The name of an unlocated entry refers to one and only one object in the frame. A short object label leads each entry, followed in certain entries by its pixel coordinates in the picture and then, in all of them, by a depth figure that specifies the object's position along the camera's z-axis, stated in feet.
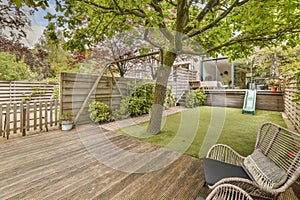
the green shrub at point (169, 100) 27.49
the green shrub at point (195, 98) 28.84
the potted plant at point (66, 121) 14.66
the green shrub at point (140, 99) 20.72
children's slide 23.43
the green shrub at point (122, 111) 18.92
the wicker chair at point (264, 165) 4.35
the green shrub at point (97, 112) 16.81
